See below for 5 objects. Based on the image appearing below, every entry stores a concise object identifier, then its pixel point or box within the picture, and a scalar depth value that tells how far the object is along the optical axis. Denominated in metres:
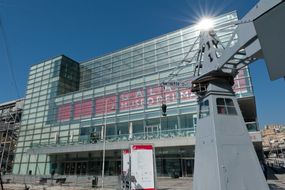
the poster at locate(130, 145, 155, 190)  10.98
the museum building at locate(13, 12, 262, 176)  28.02
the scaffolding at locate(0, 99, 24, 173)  49.06
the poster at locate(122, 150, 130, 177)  11.97
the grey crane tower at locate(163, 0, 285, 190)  9.34
